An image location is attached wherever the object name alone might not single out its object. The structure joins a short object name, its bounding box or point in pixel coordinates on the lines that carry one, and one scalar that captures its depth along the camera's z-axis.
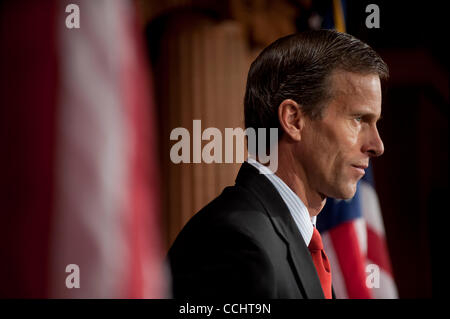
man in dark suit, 2.64
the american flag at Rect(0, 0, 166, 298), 1.98
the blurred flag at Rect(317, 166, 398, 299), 3.22
